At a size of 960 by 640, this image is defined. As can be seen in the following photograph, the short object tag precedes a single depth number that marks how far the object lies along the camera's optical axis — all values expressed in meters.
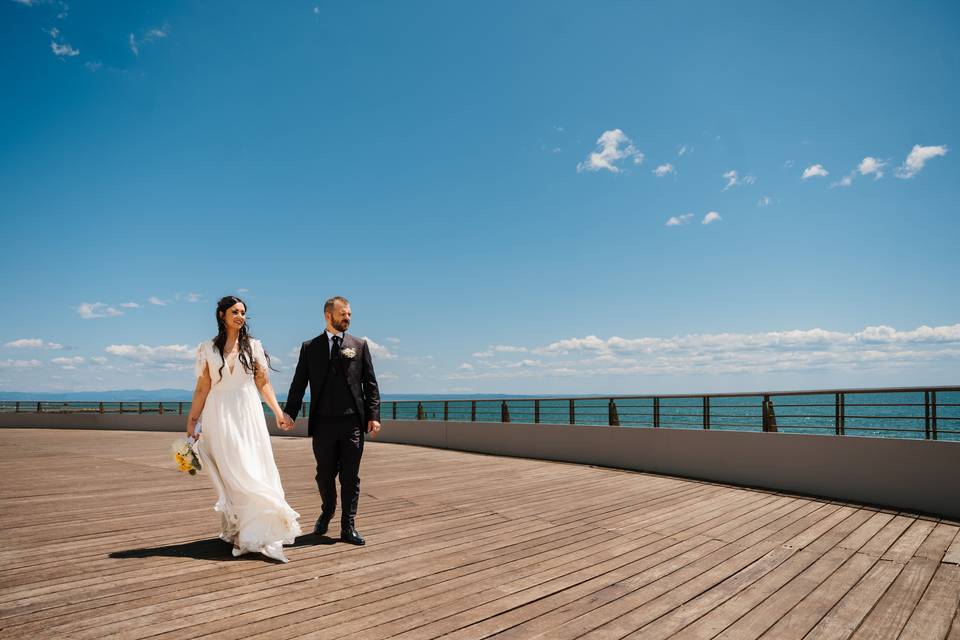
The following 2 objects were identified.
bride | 3.91
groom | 4.32
